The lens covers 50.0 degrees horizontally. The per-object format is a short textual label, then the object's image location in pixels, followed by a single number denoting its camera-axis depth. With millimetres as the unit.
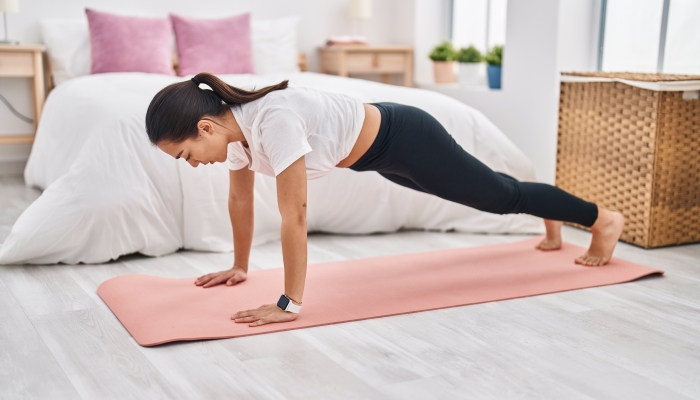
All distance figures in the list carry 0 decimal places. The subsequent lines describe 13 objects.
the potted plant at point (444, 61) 4848
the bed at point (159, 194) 2514
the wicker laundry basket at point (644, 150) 2816
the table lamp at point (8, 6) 4121
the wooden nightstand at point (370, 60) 5059
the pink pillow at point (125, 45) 4246
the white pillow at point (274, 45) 4805
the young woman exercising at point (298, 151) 1829
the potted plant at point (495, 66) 4316
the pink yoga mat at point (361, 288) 1946
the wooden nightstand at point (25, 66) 4113
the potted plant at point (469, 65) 4629
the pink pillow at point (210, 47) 4500
